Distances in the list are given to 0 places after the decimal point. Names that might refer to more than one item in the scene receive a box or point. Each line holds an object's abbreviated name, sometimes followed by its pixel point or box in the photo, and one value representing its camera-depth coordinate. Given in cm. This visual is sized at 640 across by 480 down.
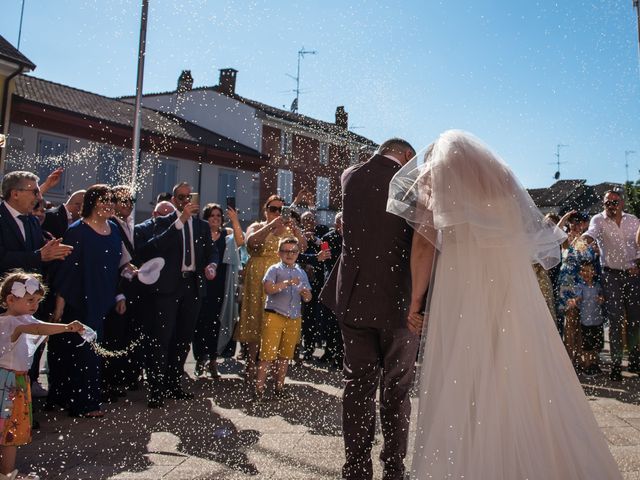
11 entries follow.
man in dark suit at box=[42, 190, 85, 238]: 630
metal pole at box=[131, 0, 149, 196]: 1311
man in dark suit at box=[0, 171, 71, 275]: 468
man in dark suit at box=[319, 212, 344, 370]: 841
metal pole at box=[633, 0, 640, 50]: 1212
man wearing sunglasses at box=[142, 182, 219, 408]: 584
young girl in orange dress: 352
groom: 357
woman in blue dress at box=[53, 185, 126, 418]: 517
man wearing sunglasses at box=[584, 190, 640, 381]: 770
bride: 286
